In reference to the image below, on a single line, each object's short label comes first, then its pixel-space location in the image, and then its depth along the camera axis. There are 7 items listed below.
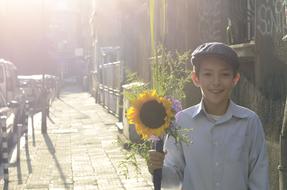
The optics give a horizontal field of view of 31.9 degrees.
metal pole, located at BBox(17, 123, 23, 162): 10.37
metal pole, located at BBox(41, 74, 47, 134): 15.42
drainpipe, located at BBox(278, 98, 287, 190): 4.46
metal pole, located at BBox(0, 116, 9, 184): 8.14
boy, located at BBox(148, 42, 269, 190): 2.59
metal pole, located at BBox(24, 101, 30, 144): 12.51
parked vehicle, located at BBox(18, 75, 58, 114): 23.99
